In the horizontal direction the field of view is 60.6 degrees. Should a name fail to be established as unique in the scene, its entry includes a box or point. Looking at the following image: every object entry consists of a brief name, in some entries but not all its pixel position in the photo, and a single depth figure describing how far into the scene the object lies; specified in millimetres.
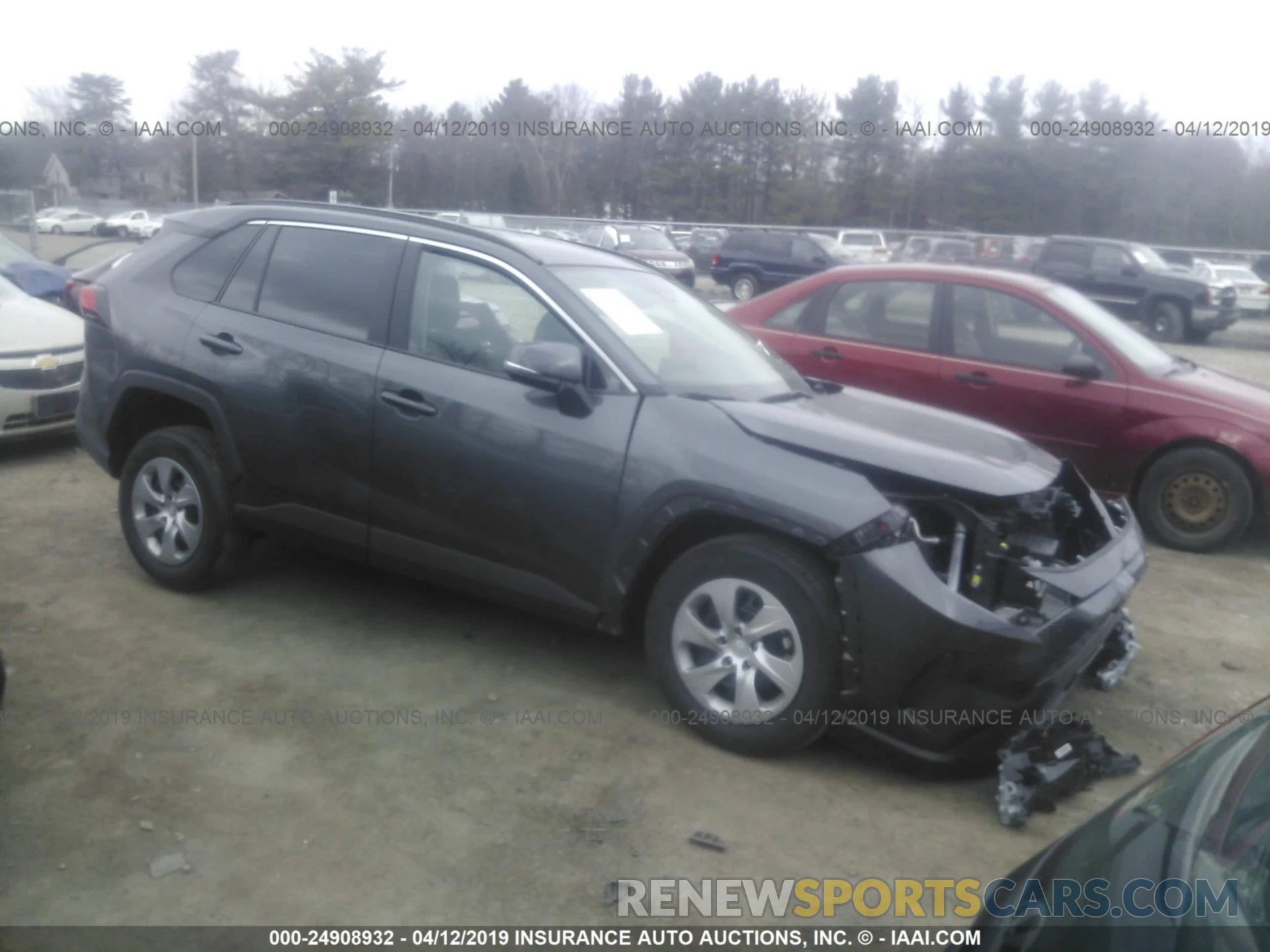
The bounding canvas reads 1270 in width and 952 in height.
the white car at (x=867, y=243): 29609
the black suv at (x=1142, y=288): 21719
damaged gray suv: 3592
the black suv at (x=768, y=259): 25984
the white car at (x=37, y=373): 7520
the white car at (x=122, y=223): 35375
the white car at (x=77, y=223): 36281
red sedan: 6680
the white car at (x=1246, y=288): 25000
